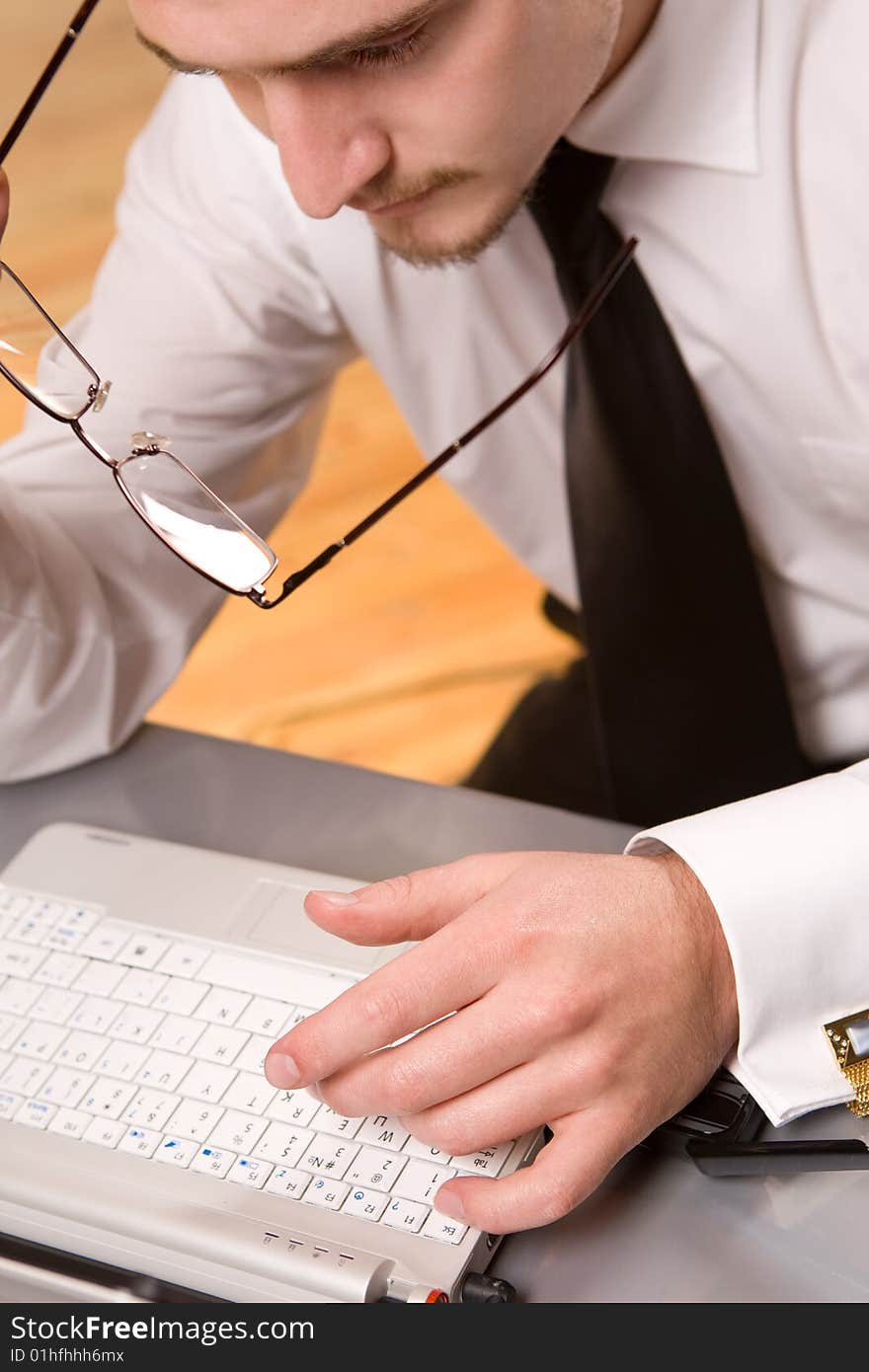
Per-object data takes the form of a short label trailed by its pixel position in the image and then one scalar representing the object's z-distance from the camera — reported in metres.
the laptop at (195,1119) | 1.15
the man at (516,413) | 1.17
